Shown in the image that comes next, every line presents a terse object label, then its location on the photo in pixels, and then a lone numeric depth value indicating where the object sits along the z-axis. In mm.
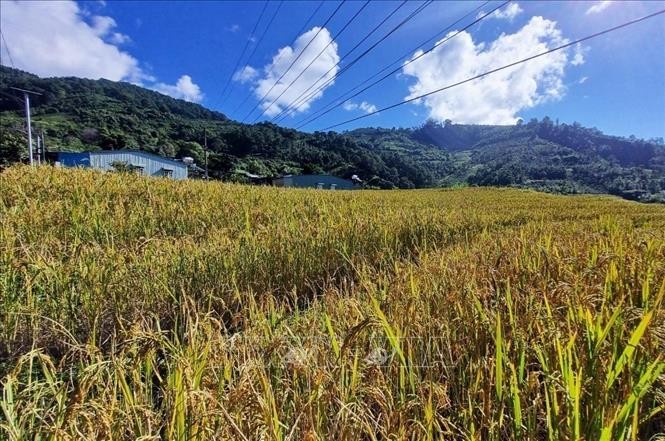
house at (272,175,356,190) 59250
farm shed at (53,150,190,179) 36066
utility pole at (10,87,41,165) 21623
